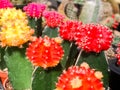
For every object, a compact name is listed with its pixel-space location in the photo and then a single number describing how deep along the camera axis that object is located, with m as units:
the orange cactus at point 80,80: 0.27
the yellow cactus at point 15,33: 0.38
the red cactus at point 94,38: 0.36
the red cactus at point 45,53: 0.33
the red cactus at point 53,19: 0.52
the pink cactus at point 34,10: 0.57
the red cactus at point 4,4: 0.57
